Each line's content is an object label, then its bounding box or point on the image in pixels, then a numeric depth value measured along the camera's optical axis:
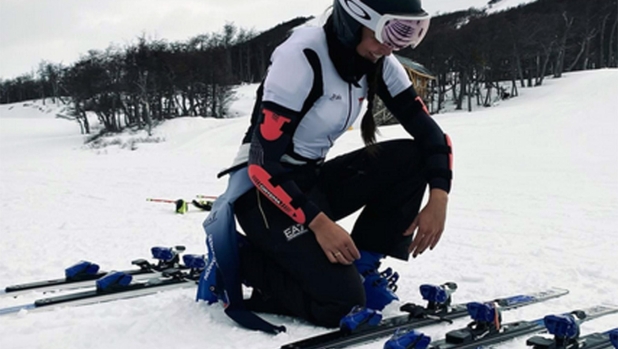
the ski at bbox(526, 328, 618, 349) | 1.73
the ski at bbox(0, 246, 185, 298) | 2.68
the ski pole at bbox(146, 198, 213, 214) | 5.49
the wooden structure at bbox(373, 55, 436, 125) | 30.25
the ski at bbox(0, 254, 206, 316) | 2.43
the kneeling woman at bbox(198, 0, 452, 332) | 2.12
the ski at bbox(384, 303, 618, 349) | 1.72
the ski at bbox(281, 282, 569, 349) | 1.91
